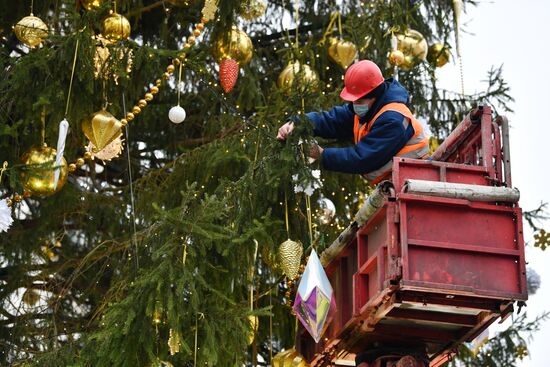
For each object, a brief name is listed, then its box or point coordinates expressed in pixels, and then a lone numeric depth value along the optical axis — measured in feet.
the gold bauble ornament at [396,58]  39.86
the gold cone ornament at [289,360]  33.55
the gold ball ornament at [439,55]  43.50
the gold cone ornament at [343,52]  40.27
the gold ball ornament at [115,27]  35.06
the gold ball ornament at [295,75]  37.78
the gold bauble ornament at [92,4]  35.35
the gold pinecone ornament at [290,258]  32.07
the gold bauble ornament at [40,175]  31.13
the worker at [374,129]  31.30
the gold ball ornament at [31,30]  34.37
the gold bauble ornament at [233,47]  36.27
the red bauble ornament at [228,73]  35.78
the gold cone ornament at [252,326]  32.35
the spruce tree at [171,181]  31.83
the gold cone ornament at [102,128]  33.65
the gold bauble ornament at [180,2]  37.21
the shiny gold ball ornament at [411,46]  40.98
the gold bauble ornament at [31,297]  41.75
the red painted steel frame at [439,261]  28.30
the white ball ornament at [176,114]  33.53
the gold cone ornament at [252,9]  37.29
